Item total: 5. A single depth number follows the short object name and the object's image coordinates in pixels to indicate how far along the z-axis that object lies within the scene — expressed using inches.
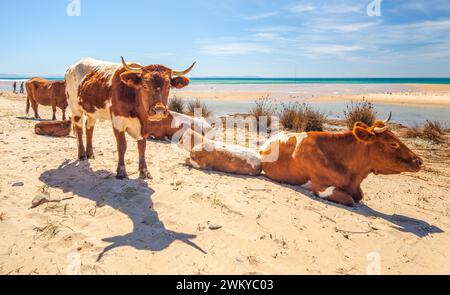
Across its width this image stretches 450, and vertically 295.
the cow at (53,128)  300.4
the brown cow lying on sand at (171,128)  312.3
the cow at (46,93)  411.8
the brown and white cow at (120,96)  165.8
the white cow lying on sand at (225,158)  218.8
